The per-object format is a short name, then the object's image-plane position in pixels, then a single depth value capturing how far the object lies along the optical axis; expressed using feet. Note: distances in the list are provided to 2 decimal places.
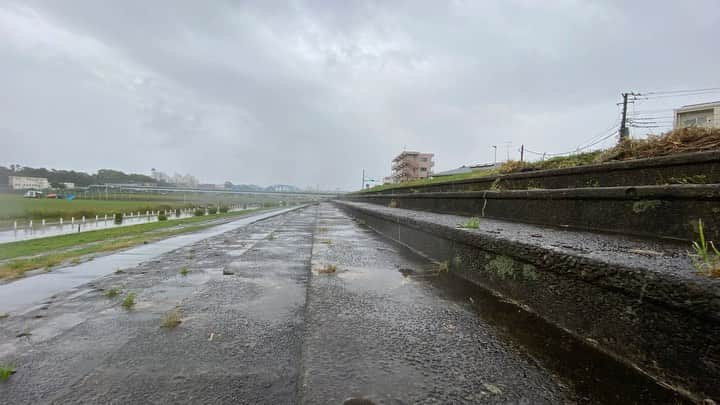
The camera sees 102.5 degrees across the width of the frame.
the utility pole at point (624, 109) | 65.29
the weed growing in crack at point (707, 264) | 3.13
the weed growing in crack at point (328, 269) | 9.22
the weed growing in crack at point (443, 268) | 9.76
